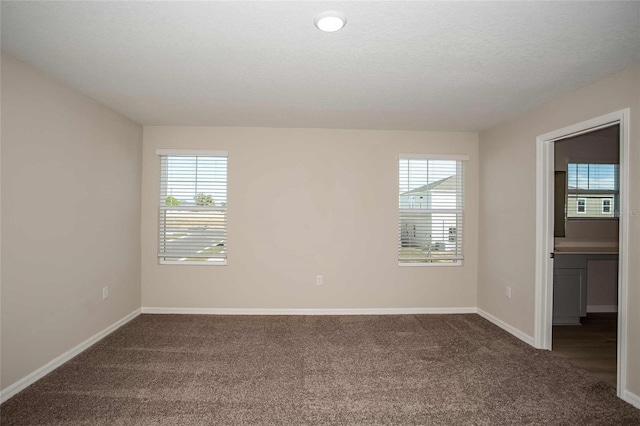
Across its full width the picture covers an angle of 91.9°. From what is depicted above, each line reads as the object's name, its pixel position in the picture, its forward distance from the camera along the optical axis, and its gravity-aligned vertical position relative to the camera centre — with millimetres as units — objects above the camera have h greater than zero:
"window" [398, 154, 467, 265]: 4277 +72
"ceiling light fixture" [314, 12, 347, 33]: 1748 +1119
